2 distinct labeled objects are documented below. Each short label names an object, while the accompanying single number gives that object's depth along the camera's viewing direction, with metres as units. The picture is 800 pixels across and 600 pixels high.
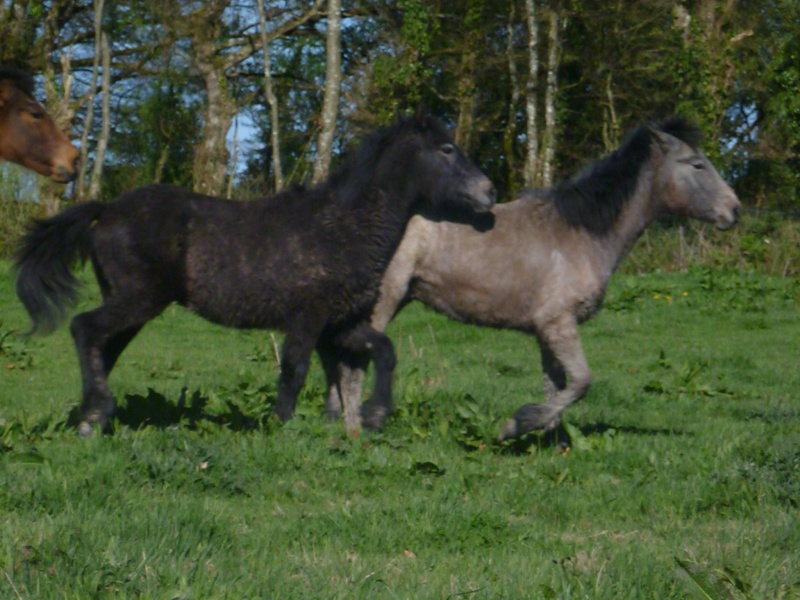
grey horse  15.39
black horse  14.47
